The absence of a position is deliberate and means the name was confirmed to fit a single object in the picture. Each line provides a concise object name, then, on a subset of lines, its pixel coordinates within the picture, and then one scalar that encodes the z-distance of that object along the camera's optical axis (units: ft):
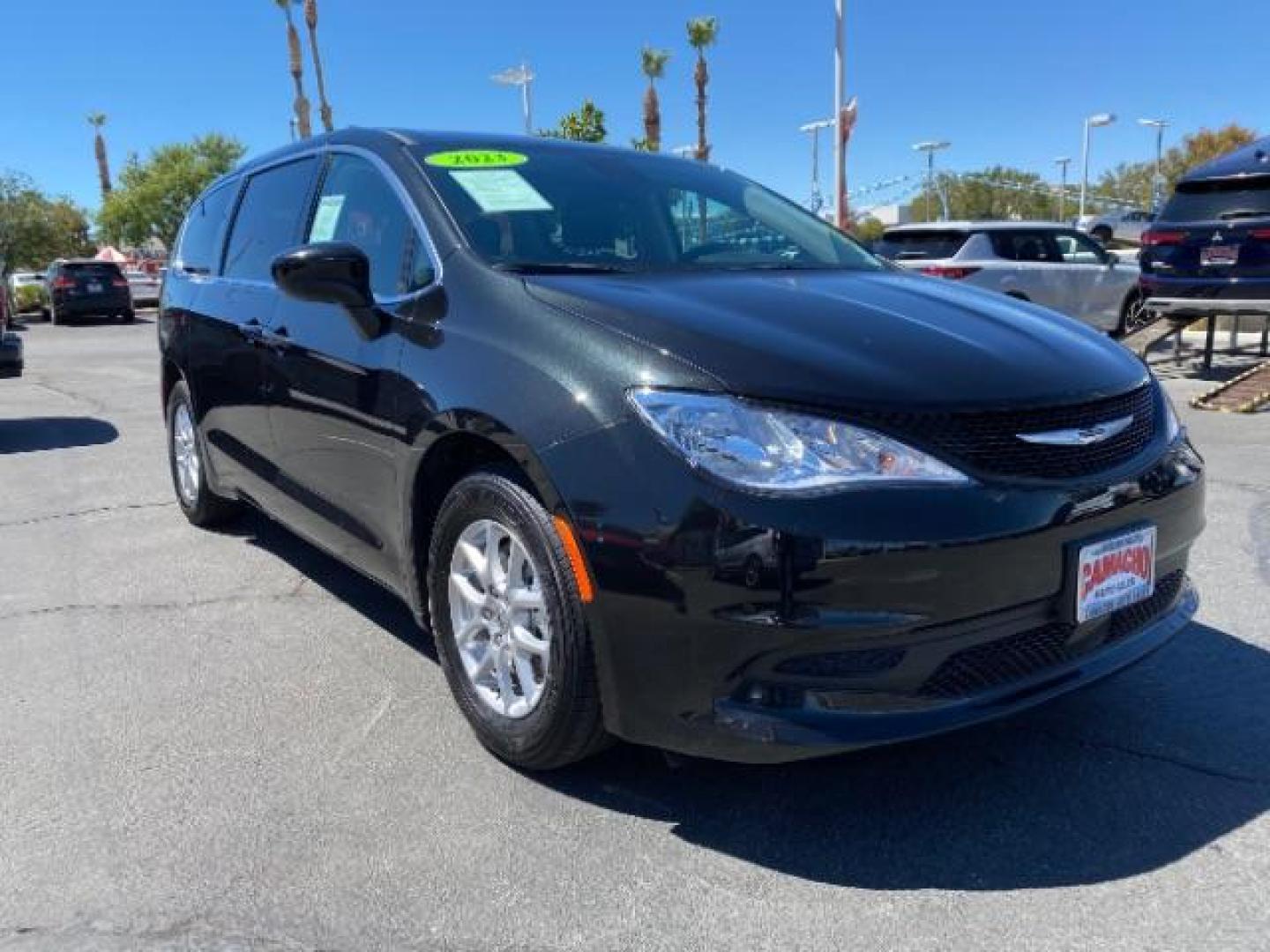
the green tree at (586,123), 111.14
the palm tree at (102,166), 237.25
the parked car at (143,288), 101.81
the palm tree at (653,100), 141.18
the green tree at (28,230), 139.44
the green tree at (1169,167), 180.14
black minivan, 7.50
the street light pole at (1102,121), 141.79
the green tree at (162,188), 175.63
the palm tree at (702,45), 142.72
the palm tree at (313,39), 131.44
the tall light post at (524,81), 105.70
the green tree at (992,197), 220.43
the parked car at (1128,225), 118.52
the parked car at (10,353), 28.68
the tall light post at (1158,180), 175.63
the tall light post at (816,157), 121.97
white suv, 39.58
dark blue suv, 31.48
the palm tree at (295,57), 139.54
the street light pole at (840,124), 85.56
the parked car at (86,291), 84.28
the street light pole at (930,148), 156.87
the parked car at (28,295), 98.07
